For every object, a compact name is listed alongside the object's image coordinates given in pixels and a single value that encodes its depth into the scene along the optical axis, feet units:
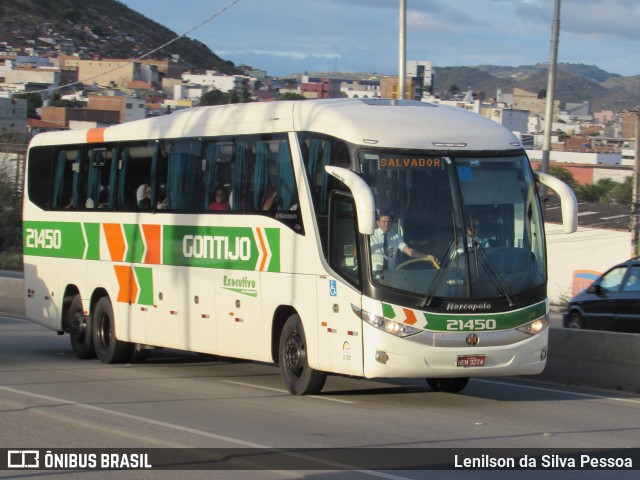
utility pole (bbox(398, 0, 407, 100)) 83.82
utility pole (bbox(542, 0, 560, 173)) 81.25
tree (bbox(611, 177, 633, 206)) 293.82
